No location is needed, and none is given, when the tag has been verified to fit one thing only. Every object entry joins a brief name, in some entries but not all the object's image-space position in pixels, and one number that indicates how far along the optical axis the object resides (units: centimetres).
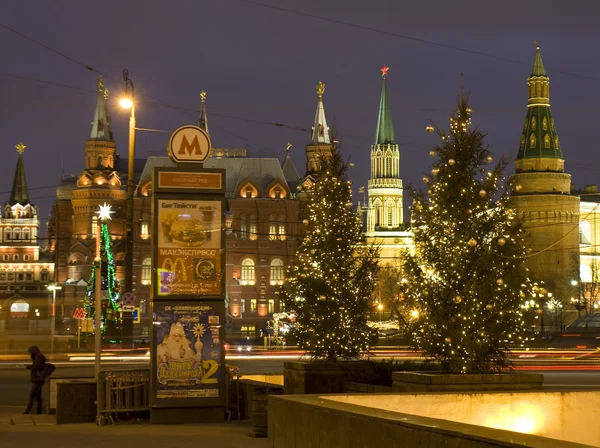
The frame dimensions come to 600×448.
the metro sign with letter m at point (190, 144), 2031
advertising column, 1912
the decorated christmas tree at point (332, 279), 2247
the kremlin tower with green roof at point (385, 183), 16675
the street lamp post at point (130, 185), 3256
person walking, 2178
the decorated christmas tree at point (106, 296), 5088
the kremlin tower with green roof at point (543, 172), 13700
